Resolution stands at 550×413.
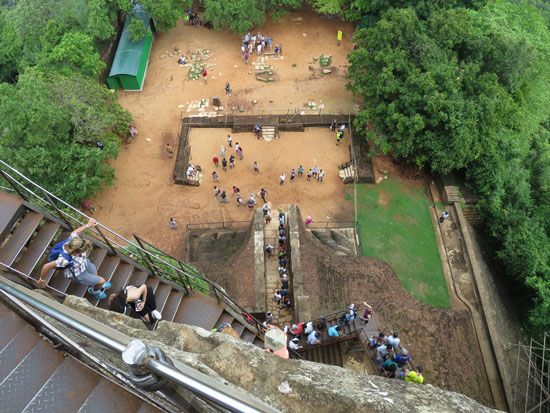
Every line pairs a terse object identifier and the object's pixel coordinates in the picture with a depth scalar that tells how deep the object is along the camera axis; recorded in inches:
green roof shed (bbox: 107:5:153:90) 896.9
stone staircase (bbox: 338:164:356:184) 792.3
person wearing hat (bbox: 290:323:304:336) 512.1
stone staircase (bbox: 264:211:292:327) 583.5
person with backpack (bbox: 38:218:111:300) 256.1
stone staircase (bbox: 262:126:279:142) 855.1
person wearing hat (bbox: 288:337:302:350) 474.8
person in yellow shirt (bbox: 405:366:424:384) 444.8
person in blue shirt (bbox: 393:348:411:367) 480.8
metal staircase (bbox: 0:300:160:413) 153.3
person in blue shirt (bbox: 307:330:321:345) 497.4
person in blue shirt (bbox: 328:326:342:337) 499.5
